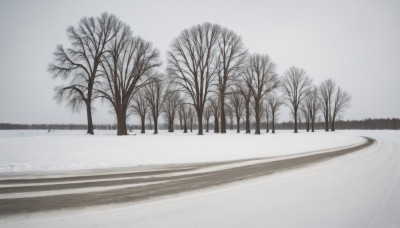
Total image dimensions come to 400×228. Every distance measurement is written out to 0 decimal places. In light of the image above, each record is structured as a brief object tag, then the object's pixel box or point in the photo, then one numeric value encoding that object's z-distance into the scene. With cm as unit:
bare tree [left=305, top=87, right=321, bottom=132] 6119
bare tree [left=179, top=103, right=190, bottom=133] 6097
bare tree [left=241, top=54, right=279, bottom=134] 3831
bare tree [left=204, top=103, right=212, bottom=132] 6521
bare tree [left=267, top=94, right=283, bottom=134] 5969
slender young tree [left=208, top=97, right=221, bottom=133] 4002
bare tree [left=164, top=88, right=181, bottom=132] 5206
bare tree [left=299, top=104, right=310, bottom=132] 6209
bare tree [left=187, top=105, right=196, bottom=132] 7188
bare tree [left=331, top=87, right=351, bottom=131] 6059
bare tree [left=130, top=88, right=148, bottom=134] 4872
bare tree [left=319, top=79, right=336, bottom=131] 5916
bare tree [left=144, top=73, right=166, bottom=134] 4584
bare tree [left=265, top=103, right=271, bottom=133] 6688
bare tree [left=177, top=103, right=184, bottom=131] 6419
